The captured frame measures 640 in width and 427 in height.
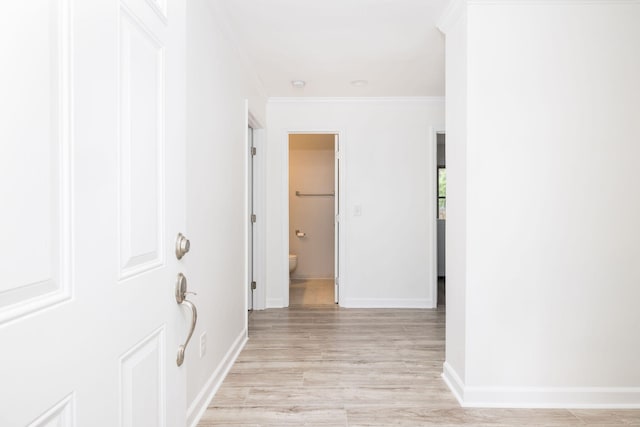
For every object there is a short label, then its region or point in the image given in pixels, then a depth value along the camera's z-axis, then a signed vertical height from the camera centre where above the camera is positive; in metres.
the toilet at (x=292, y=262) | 5.43 -0.74
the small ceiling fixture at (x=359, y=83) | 3.83 +1.26
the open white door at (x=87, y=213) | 0.53 -0.01
